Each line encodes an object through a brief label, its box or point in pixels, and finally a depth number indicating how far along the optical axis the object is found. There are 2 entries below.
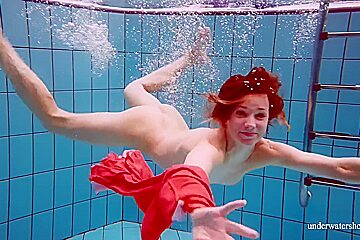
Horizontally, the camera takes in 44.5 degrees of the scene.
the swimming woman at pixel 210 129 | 1.45
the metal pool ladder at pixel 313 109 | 2.13
